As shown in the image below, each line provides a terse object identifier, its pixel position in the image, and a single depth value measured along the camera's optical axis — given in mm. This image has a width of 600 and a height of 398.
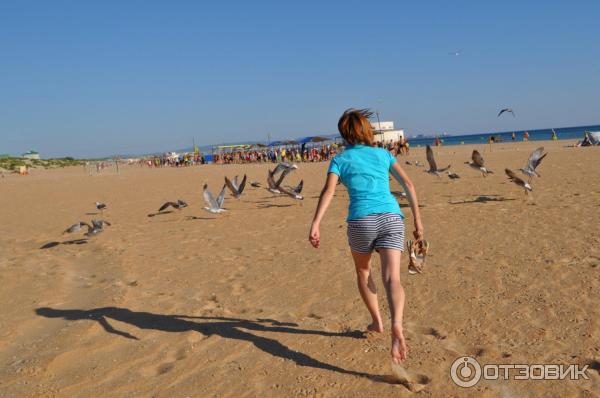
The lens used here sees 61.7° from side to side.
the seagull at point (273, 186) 13141
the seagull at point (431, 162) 13365
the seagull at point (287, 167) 16066
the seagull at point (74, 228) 9844
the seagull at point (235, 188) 13492
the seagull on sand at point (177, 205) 12748
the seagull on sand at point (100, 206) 14055
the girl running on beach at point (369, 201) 3340
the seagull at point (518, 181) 11396
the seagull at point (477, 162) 13258
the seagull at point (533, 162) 12492
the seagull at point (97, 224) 9672
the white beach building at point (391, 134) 57028
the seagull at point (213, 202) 11589
